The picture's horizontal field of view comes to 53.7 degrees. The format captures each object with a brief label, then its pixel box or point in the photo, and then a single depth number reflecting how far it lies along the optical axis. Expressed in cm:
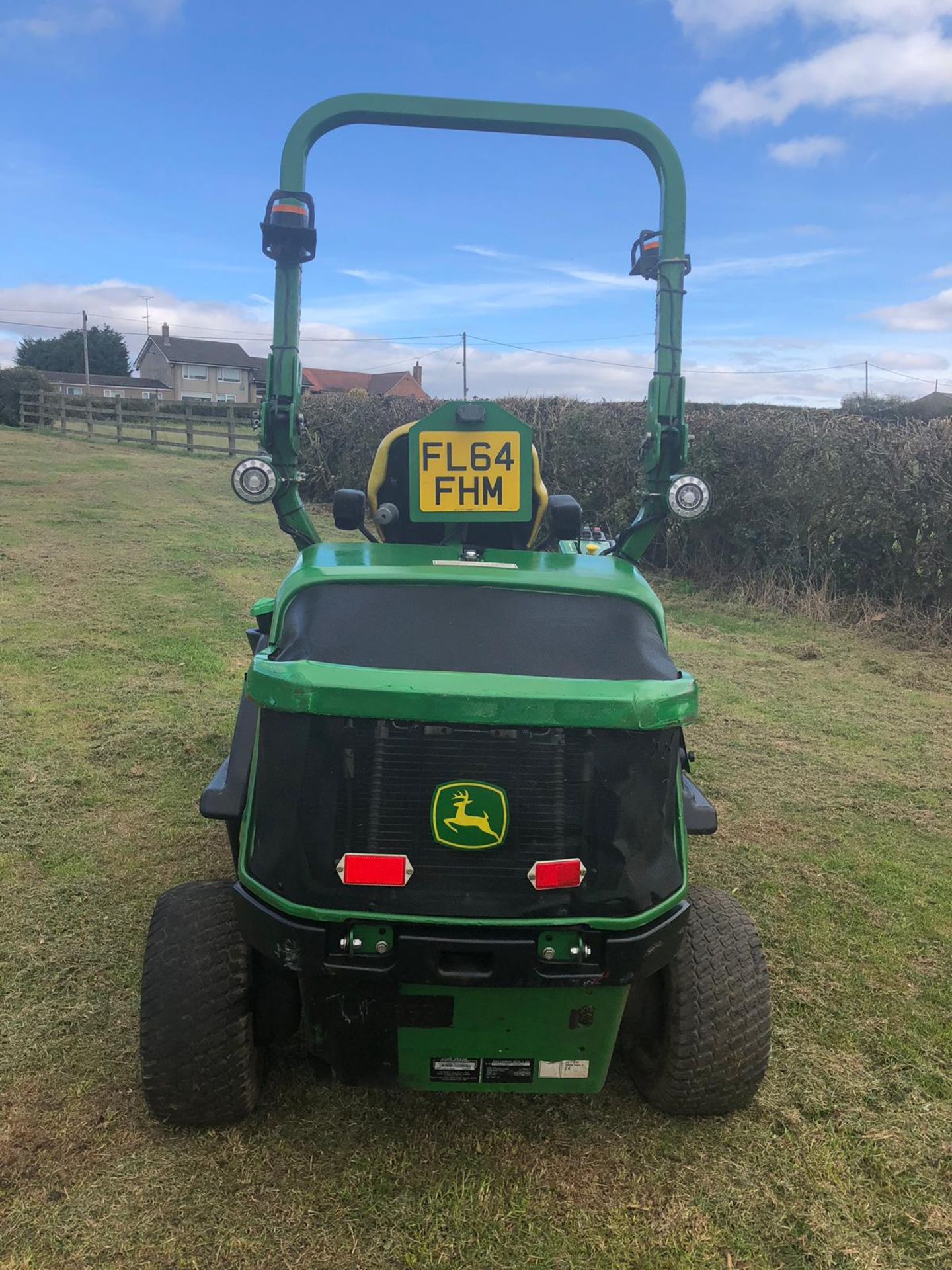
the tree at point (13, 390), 2848
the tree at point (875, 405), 2636
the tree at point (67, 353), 6725
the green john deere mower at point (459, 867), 232
